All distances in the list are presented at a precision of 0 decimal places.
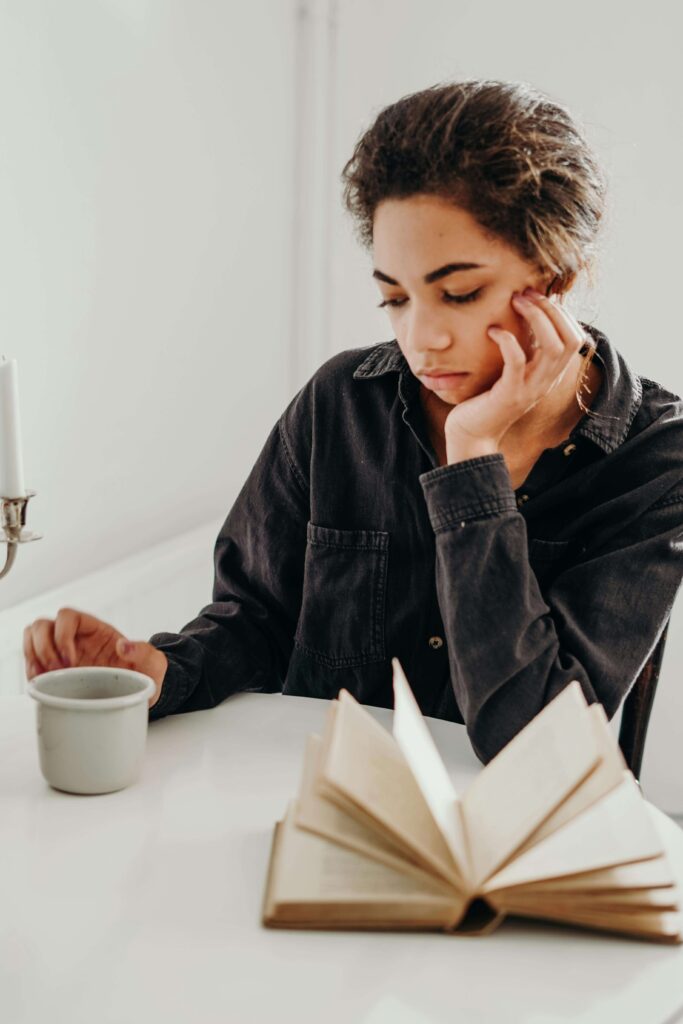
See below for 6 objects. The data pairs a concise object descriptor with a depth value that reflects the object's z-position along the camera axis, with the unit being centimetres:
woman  109
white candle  105
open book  72
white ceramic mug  90
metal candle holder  108
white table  67
